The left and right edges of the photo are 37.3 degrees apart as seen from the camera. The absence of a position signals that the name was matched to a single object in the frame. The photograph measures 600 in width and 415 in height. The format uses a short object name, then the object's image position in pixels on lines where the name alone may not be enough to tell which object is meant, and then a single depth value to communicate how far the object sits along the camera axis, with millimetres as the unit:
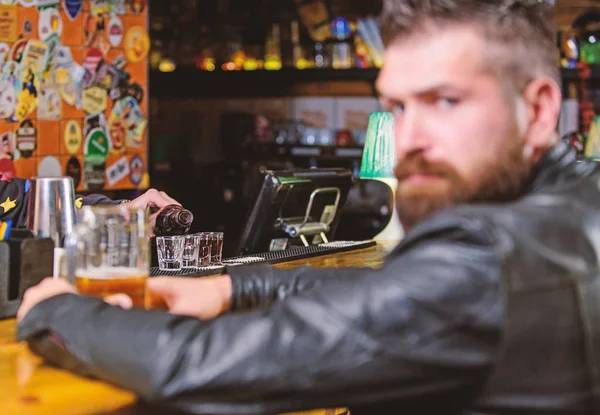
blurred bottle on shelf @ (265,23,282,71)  6629
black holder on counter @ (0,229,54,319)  1611
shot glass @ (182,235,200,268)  2395
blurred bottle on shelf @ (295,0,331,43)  6555
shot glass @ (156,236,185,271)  2375
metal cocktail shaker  1783
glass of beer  1349
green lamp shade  3537
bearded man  982
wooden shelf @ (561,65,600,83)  6121
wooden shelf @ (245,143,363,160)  6297
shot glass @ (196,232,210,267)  2428
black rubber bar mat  2291
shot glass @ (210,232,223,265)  2467
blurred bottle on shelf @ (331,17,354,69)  6418
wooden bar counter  1128
